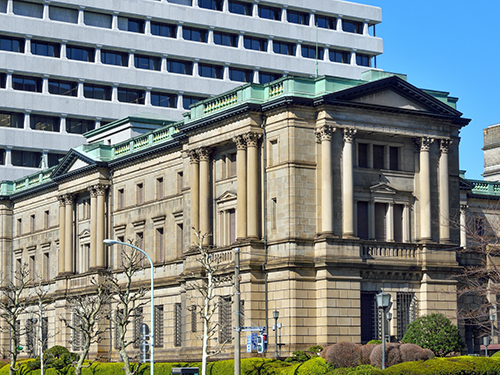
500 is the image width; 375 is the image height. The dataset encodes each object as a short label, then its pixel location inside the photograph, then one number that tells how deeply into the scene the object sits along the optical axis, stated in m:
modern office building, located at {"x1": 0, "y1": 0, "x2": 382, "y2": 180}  124.62
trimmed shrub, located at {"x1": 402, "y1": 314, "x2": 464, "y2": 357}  64.75
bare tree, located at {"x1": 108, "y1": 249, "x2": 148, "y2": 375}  66.69
